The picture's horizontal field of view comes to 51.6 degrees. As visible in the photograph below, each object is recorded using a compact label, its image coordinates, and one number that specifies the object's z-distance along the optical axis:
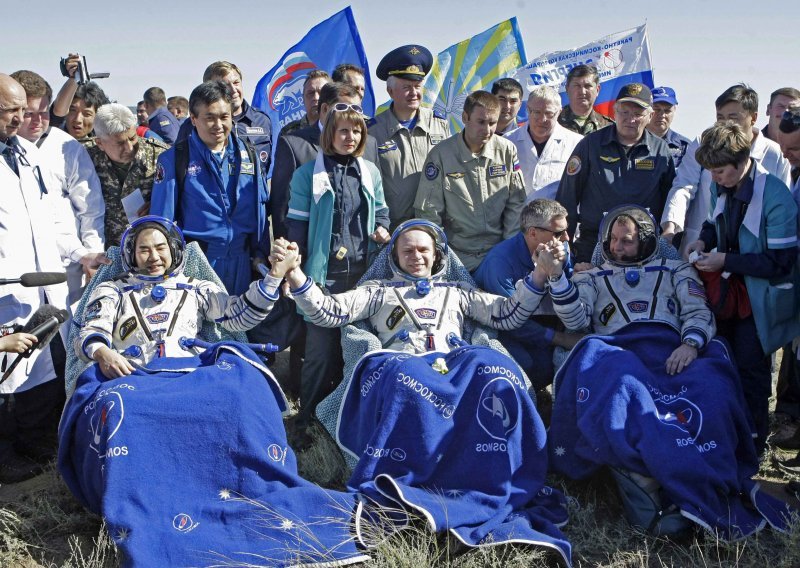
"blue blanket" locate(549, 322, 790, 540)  4.17
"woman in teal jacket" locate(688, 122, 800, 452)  5.10
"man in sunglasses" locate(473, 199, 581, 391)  5.52
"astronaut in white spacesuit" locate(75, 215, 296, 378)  5.00
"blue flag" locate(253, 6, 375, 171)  10.15
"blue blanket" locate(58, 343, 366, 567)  3.86
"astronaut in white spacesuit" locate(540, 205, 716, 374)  5.27
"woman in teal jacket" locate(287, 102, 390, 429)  5.65
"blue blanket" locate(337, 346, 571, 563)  4.06
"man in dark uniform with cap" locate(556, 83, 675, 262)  5.98
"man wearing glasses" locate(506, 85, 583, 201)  6.66
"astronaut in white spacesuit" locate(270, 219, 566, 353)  5.23
